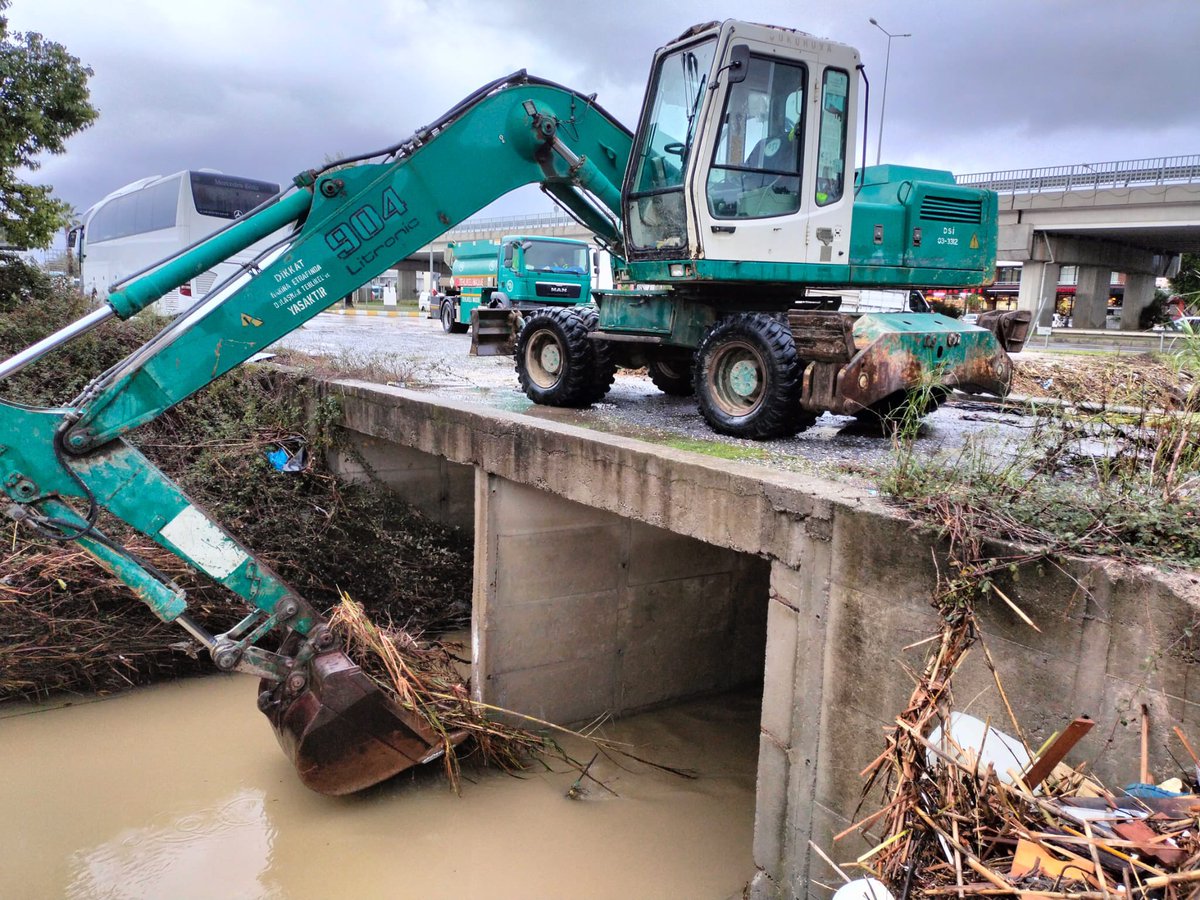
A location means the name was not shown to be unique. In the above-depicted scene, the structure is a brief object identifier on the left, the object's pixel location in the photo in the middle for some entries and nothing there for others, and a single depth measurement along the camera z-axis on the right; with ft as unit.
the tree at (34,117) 34.86
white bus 50.80
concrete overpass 77.00
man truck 63.82
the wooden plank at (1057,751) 8.04
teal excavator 15.23
